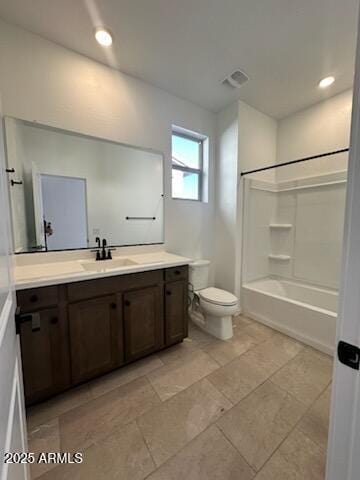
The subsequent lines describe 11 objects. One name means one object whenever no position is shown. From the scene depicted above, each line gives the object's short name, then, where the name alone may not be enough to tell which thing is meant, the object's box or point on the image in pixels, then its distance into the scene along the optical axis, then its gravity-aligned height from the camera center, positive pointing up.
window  2.61 +0.74
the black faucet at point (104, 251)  2.01 -0.28
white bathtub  2.03 -0.99
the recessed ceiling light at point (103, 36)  1.62 +1.50
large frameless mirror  1.67 +0.31
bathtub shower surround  2.38 -0.38
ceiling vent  2.10 +1.50
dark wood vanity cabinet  1.32 -0.77
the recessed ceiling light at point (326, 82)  2.17 +1.50
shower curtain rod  2.58 +0.64
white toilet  2.17 -0.89
